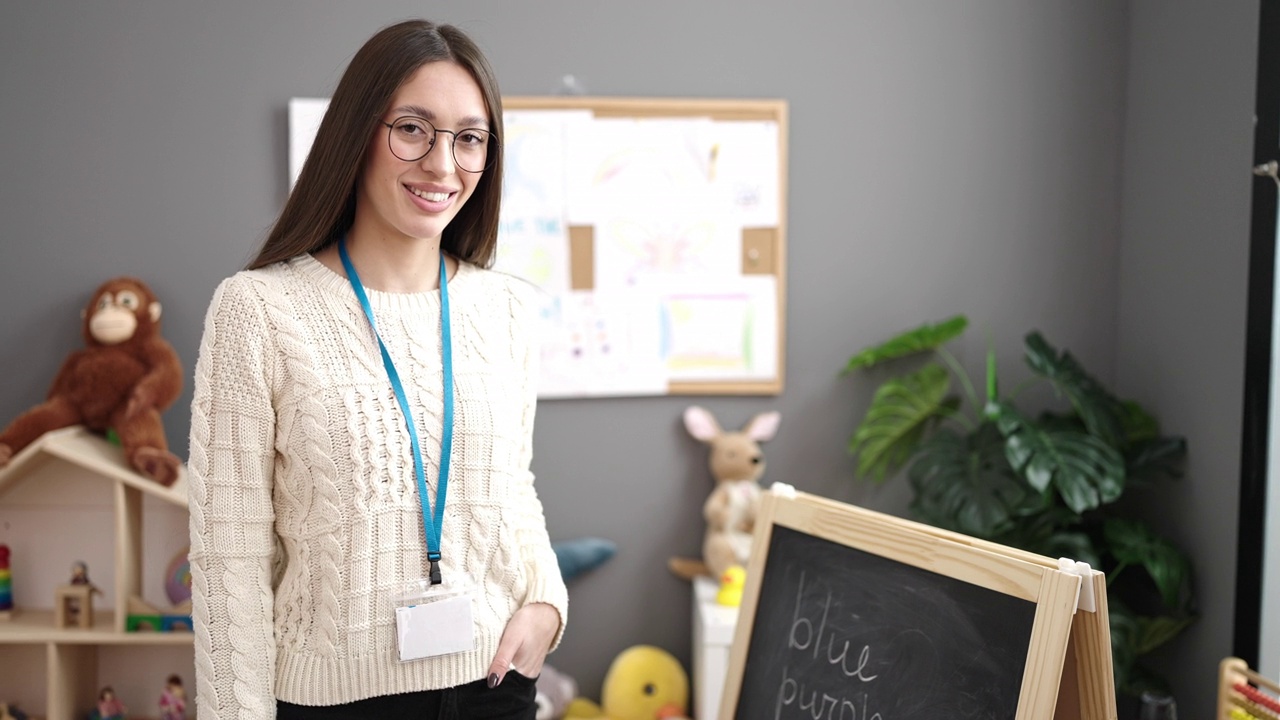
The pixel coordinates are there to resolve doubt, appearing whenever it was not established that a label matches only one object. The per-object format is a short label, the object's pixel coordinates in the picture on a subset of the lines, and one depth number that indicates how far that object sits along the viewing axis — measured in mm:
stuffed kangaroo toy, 2518
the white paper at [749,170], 2568
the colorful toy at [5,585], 2365
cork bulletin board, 2541
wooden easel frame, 1224
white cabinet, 2314
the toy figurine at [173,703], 2375
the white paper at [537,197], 2521
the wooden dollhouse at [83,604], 2248
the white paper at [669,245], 2570
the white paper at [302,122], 2463
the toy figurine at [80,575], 2338
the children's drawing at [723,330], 2596
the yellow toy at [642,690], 2551
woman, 1158
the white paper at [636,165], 2543
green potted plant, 2211
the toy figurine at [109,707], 2365
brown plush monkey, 2326
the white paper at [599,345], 2570
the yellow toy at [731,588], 2414
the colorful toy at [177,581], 2387
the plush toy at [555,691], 2545
